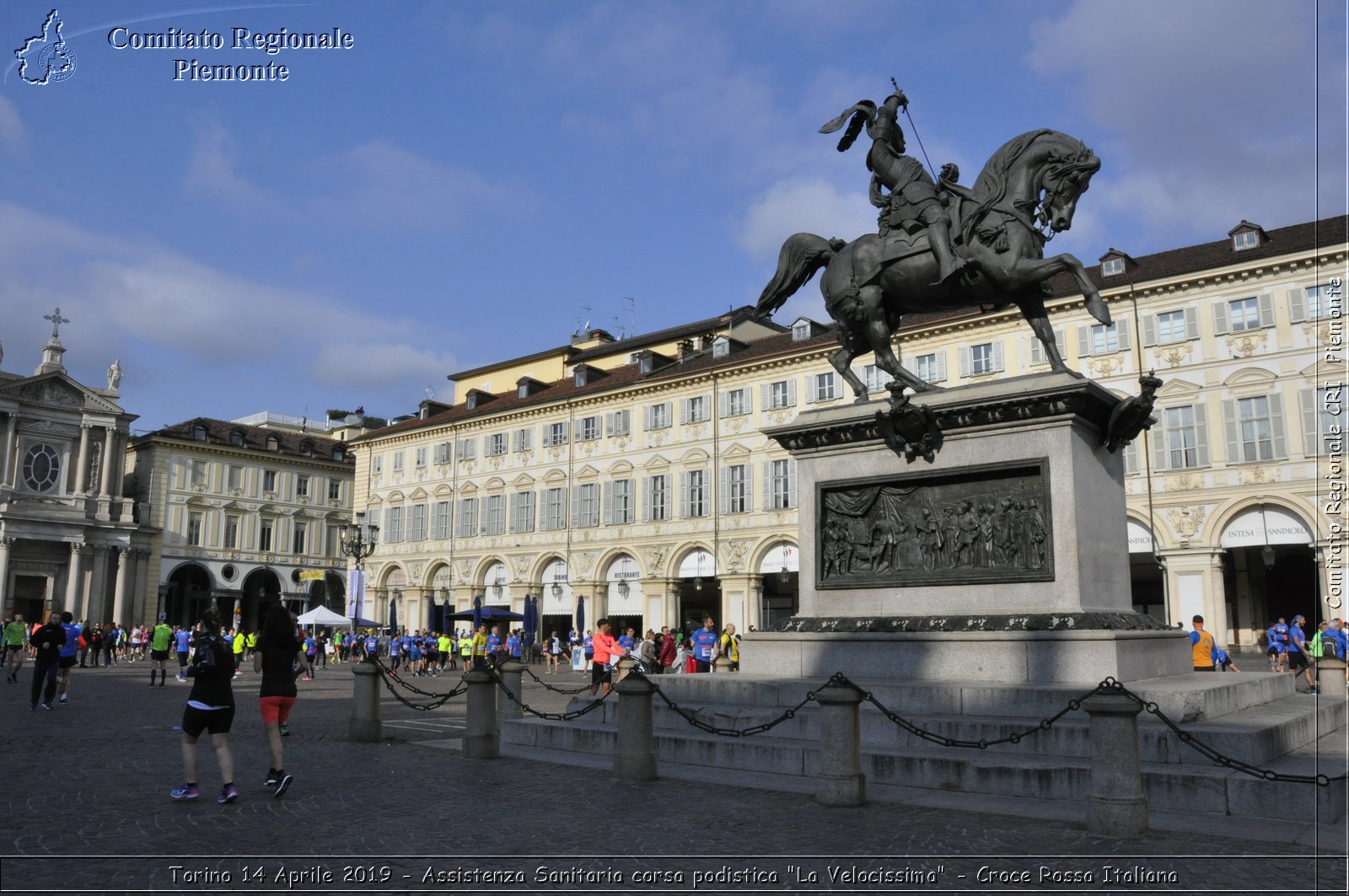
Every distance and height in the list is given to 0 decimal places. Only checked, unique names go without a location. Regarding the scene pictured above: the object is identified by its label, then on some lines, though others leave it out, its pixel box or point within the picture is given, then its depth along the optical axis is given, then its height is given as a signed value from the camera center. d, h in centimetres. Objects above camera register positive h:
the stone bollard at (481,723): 1106 -102
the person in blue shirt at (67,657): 1858 -62
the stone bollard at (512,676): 1277 -63
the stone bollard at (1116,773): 689 -94
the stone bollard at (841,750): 793 -92
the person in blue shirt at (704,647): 2130 -47
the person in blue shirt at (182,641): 3903 -82
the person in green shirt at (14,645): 2539 -57
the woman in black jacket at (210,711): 811 -66
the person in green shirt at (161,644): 2570 -54
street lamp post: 3100 +219
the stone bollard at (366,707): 1293 -102
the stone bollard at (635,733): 930 -94
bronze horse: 1109 +386
